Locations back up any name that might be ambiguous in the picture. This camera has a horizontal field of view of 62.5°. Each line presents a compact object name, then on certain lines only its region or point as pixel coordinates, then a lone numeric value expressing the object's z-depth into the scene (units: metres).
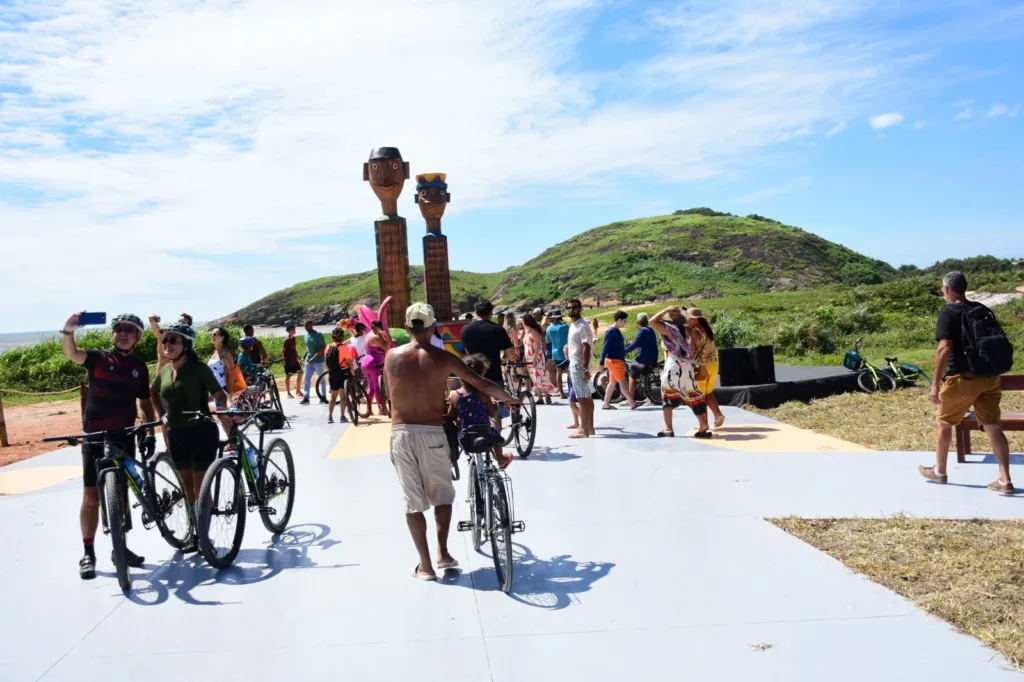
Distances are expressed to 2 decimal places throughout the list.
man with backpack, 6.63
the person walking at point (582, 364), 10.10
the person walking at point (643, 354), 12.91
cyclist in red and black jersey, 5.68
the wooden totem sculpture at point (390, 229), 15.88
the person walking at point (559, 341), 14.07
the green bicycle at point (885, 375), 13.68
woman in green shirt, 5.86
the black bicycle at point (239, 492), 5.49
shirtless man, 5.09
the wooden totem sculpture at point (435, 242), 16.38
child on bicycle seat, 5.88
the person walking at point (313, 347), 15.45
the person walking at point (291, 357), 17.05
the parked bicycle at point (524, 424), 9.28
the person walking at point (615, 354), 11.73
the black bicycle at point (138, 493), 5.27
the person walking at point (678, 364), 9.65
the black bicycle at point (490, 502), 4.95
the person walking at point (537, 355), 12.45
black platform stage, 12.75
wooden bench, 7.78
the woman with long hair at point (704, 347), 9.82
